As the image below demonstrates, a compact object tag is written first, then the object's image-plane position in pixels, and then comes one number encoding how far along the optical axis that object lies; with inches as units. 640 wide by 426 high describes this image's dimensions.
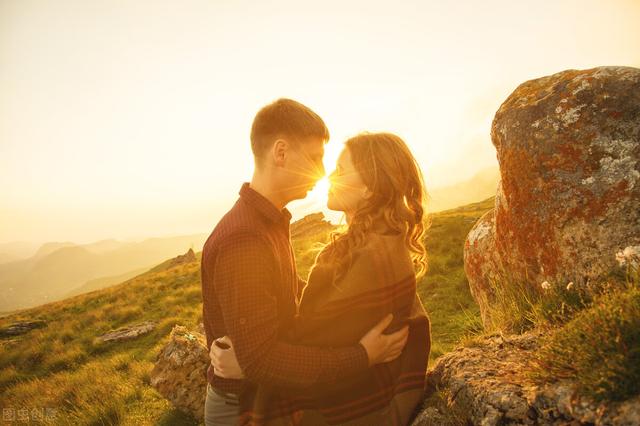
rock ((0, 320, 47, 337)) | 751.7
